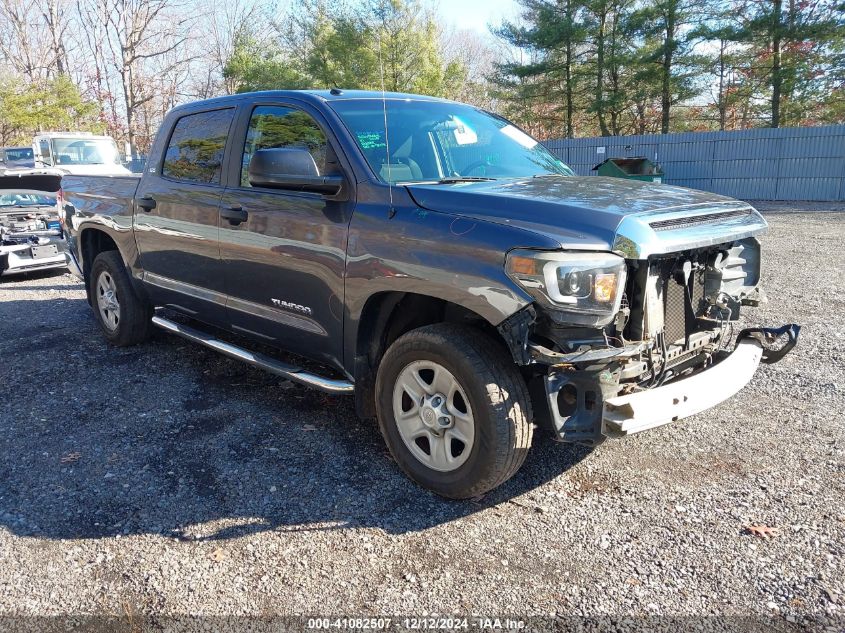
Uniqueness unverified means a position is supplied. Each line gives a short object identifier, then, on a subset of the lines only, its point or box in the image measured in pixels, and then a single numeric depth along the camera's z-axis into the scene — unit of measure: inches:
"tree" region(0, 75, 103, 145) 1047.6
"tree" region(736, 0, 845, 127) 869.5
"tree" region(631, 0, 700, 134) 959.6
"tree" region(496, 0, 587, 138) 1038.4
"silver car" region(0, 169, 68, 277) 354.0
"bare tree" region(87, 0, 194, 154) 1492.4
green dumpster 677.3
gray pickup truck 106.8
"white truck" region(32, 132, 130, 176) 571.5
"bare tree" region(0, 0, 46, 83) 1539.1
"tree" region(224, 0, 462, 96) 1150.3
